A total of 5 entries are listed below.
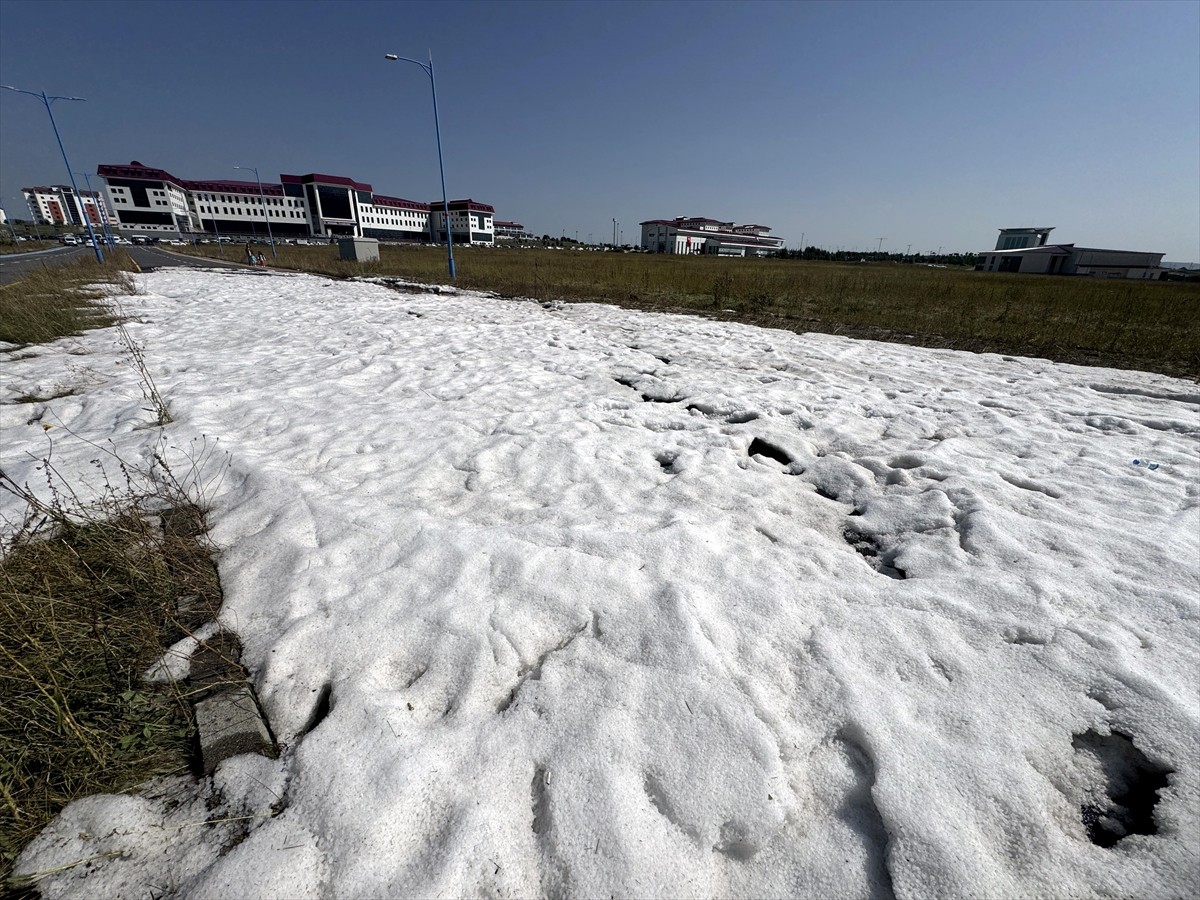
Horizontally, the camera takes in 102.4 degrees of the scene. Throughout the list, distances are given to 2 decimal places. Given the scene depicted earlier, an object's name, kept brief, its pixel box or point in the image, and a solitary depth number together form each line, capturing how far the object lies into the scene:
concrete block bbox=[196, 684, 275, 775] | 1.68
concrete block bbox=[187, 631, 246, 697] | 1.92
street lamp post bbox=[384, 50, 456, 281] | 15.70
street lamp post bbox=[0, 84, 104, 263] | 19.98
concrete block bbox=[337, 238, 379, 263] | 23.83
